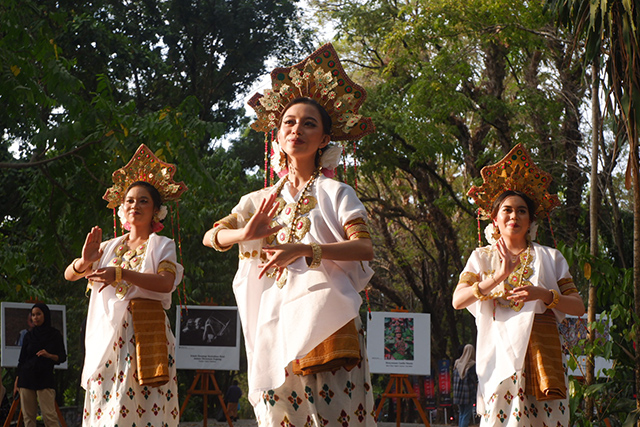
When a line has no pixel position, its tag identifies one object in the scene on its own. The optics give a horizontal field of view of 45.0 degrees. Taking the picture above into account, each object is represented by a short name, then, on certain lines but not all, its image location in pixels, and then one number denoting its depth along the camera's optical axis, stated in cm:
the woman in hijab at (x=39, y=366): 785
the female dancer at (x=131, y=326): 472
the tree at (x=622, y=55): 565
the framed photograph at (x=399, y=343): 942
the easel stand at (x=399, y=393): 882
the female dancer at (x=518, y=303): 428
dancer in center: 281
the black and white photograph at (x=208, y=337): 971
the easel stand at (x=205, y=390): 914
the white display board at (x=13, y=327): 884
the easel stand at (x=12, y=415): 752
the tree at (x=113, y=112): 813
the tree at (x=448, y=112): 1297
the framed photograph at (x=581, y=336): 848
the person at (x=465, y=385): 1064
